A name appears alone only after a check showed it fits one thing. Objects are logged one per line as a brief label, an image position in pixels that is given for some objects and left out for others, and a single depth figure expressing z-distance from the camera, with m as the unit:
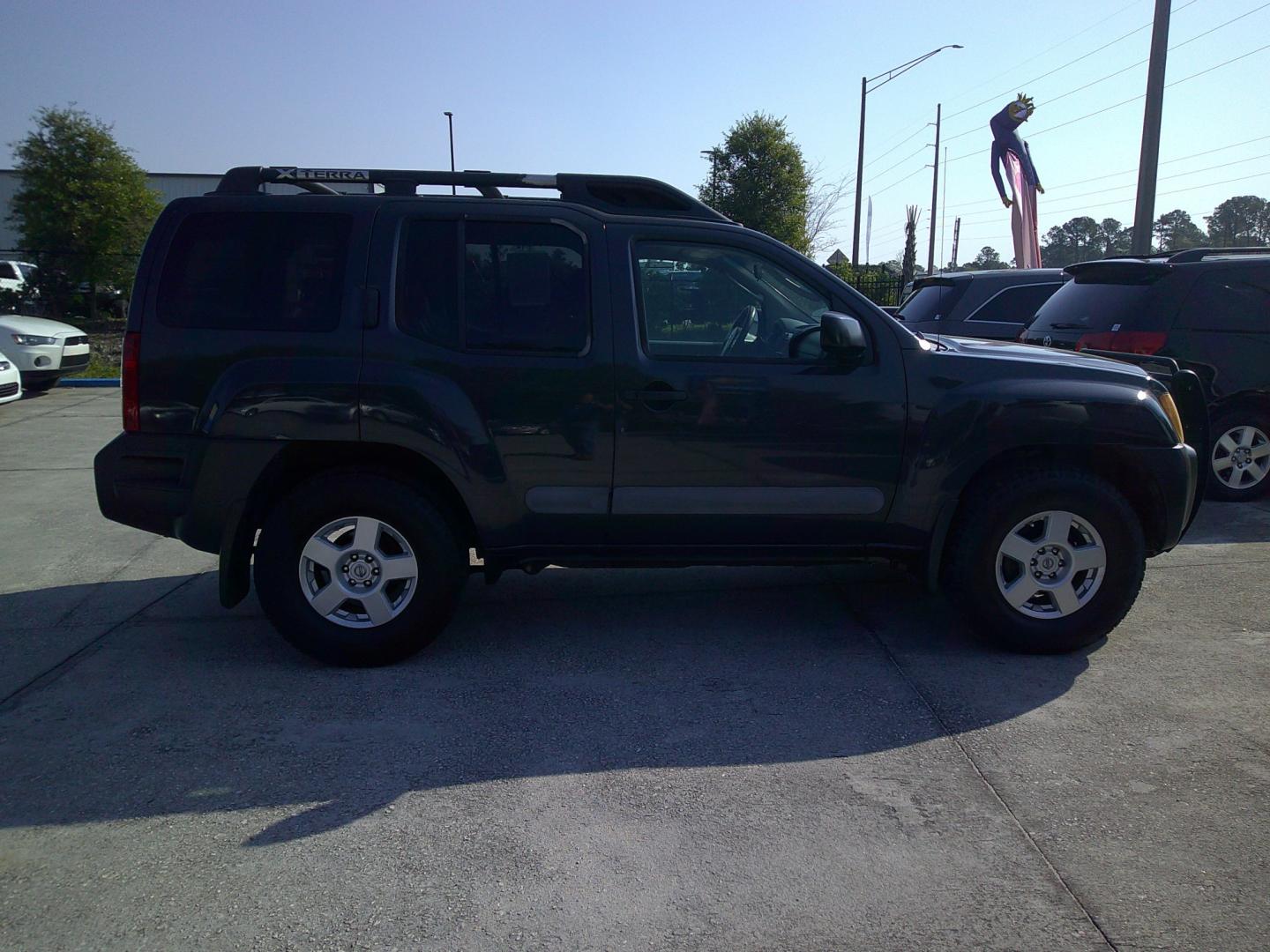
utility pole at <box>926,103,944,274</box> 38.24
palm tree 29.29
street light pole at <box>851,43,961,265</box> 27.61
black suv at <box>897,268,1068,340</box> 10.04
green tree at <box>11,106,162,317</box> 19.36
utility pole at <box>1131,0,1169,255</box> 12.86
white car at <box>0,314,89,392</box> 14.16
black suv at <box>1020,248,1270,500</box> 7.51
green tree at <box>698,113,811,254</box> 27.02
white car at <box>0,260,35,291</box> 23.12
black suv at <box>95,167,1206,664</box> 4.38
